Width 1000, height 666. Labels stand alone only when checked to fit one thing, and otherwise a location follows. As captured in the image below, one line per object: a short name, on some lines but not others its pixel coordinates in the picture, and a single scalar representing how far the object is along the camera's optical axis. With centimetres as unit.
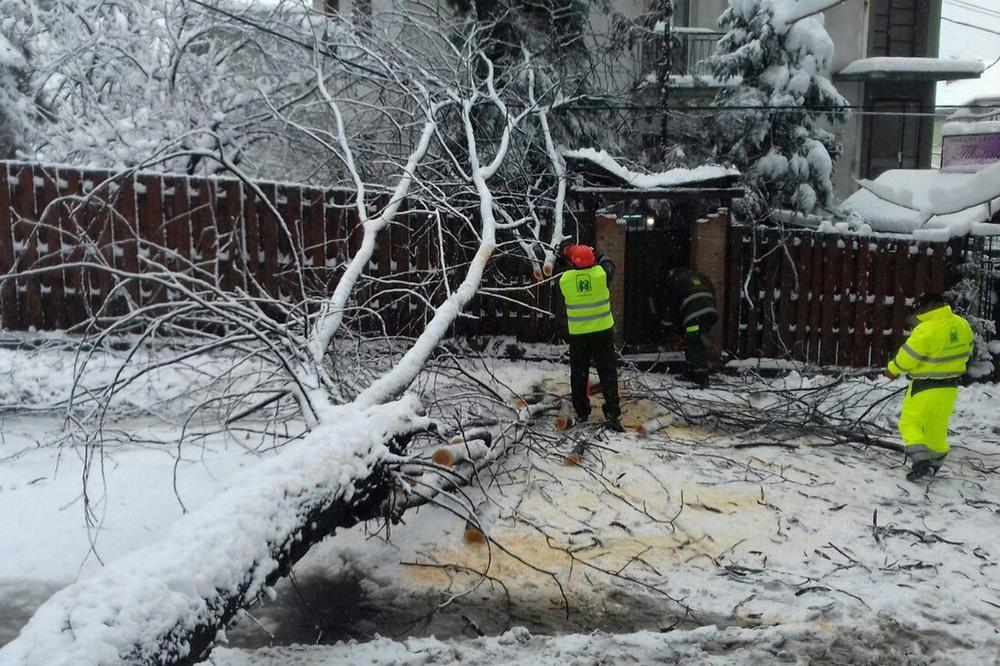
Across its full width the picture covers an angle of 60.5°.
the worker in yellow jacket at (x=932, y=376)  575
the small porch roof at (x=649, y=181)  902
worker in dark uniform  849
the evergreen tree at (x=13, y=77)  1352
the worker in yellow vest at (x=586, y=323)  691
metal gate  950
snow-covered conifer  1206
